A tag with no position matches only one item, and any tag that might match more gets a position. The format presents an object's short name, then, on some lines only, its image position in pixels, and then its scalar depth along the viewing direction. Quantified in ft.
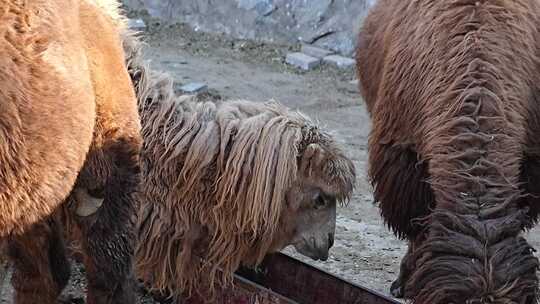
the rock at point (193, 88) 26.79
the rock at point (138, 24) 34.58
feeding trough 14.71
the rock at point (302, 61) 32.24
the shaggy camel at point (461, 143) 10.62
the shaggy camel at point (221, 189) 14.64
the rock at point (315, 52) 33.06
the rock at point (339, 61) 32.19
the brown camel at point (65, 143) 9.82
